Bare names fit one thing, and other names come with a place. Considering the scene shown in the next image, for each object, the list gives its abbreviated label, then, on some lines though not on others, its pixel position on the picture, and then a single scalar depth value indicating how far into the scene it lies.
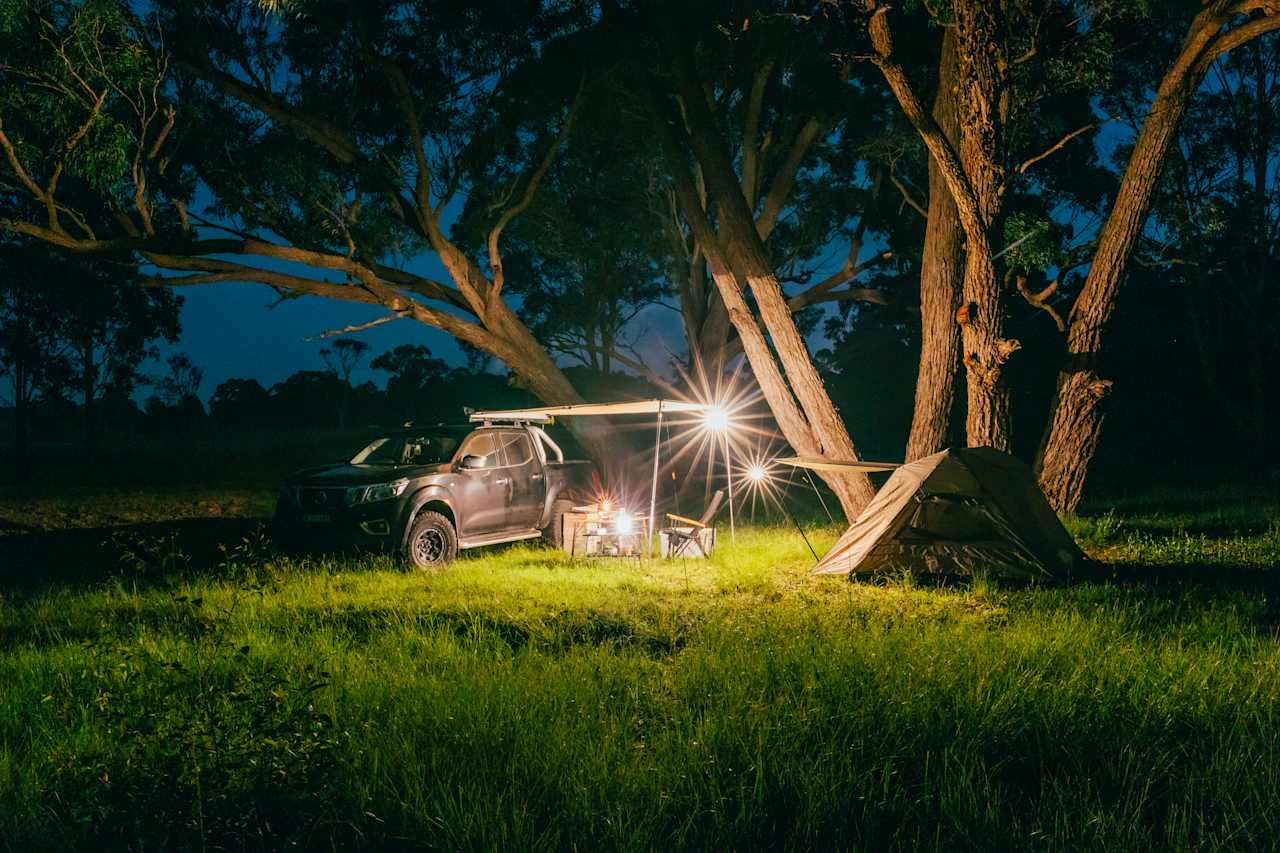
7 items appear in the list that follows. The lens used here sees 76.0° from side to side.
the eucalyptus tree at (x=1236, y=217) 18.20
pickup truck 8.74
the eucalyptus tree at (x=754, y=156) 11.14
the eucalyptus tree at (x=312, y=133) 10.95
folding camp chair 9.51
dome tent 7.97
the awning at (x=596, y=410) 9.58
